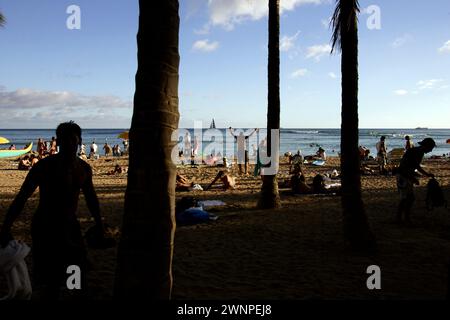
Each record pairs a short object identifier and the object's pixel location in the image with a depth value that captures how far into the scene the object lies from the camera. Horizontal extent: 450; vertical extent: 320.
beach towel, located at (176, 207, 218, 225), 8.15
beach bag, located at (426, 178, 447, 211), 8.20
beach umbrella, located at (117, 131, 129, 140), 31.75
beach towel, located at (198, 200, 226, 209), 9.90
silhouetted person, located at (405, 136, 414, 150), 17.42
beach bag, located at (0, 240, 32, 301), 3.48
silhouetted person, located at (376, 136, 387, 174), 18.32
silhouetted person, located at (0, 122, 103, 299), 3.02
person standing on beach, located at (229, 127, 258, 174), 18.89
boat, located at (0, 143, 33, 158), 30.42
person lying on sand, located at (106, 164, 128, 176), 19.79
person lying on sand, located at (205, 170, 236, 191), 13.70
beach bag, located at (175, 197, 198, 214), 8.64
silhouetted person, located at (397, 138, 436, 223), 7.18
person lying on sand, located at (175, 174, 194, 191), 13.16
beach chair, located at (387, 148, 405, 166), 25.43
